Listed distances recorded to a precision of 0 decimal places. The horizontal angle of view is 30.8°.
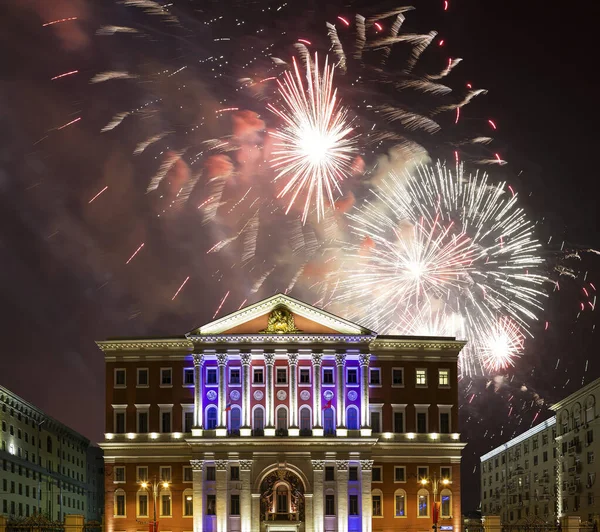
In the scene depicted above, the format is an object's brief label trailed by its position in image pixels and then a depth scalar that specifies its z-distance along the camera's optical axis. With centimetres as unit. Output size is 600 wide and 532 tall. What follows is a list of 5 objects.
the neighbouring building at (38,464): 12088
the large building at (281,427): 10875
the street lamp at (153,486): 10878
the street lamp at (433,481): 10909
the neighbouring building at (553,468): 11794
